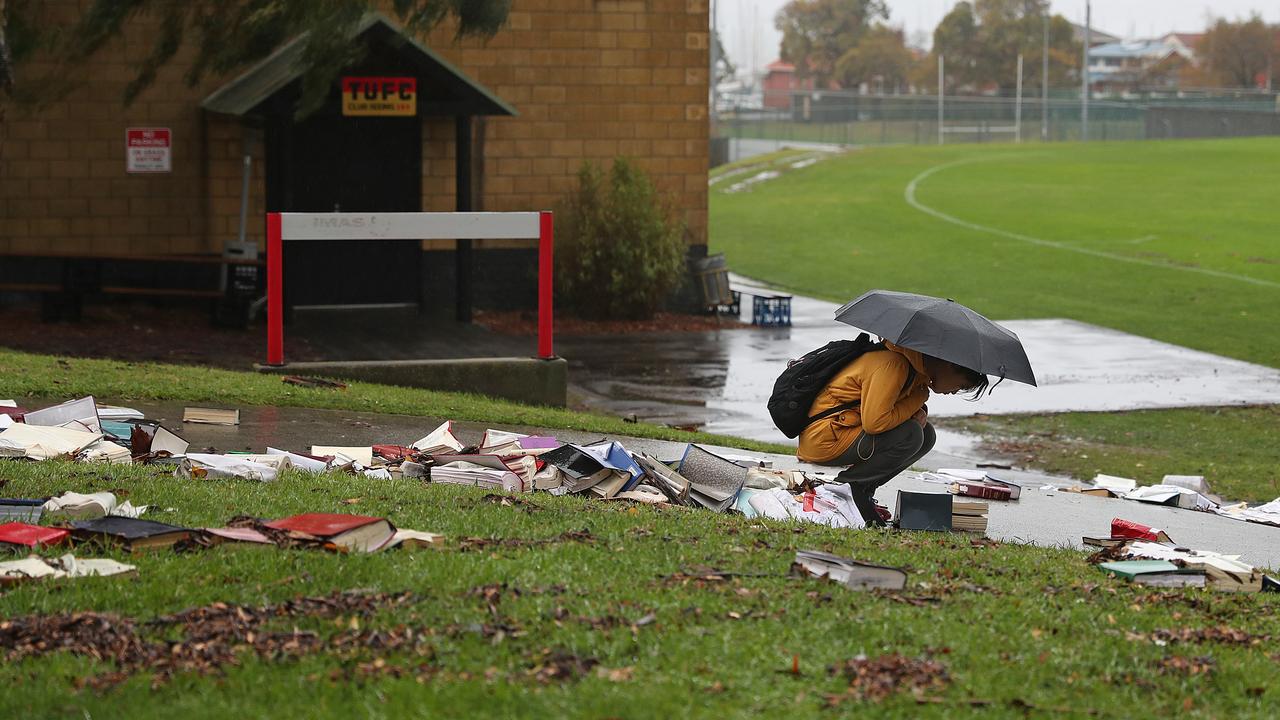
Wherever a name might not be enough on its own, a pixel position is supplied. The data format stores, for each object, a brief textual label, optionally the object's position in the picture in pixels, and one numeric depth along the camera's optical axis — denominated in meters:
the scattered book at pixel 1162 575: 12.68
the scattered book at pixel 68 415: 19.19
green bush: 40.97
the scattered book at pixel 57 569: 10.85
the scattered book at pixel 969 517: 16.19
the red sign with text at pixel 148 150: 38.69
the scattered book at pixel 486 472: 16.69
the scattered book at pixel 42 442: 16.91
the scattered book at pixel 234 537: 11.95
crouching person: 15.44
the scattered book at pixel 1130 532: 16.33
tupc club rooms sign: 37.03
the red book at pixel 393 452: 18.48
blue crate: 43.09
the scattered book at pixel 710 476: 16.81
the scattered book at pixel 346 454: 18.00
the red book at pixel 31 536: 11.77
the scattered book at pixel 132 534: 11.79
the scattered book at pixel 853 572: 11.58
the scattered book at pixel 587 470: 16.66
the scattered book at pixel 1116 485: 20.62
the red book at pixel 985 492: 19.14
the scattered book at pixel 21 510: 12.73
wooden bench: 35.44
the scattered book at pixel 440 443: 18.94
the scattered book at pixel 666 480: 16.77
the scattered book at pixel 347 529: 11.84
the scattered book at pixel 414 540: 12.05
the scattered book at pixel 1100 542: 15.49
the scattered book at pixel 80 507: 13.02
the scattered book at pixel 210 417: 20.89
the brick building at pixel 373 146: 37.62
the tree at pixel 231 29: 32.44
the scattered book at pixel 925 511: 15.73
